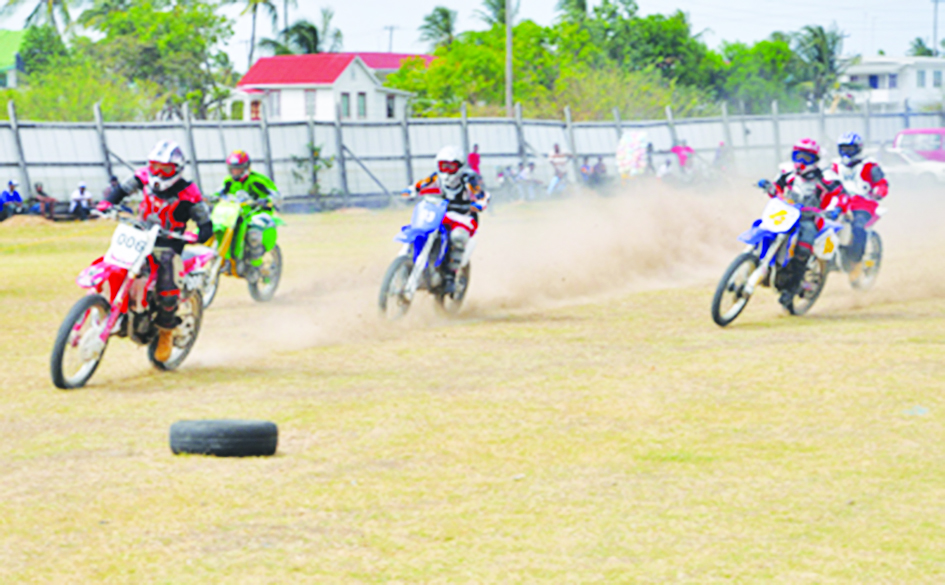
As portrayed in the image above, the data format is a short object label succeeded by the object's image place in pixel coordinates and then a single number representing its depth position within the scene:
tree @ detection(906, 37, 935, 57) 131.88
